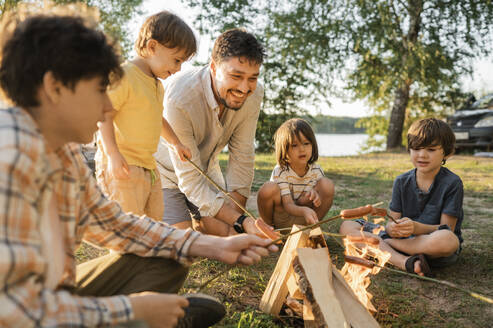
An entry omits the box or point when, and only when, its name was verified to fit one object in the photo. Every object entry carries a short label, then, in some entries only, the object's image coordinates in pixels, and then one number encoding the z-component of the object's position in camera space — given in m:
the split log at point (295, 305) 2.33
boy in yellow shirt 2.71
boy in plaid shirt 1.10
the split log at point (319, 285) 1.90
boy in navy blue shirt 2.97
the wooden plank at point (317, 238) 2.35
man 3.15
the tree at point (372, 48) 12.90
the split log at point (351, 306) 2.01
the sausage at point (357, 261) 2.40
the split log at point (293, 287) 2.22
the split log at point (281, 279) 2.27
